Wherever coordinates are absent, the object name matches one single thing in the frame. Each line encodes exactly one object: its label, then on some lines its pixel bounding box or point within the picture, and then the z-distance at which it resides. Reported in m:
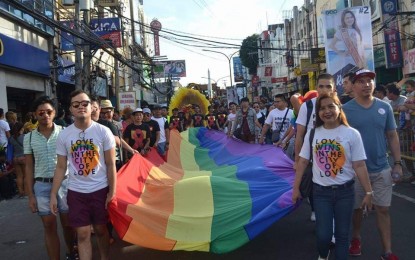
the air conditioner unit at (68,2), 16.98
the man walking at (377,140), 4.51
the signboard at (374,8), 26.76
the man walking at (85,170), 4.32
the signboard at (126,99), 21.06
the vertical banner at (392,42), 23.31
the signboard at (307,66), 36.91
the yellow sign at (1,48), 13.88
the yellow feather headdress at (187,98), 23.97
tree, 82.09
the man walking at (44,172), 4.68
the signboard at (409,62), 21.78
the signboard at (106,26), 22.16
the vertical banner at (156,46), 74.06
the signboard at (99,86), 26.38
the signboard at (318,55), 32.41
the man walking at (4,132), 10.73
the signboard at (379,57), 26.09
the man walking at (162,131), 10.56
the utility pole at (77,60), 14.75
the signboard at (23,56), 14.29
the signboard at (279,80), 50.56
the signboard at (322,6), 32.50
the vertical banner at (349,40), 12.07
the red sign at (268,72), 49.66
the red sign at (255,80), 61.84
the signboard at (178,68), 69.38
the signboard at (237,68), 113.38
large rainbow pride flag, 4.66
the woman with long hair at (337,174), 3.95
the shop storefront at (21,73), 14.46
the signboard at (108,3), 33.12
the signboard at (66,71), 19.98
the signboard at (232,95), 42.69
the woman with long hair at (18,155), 10.16
